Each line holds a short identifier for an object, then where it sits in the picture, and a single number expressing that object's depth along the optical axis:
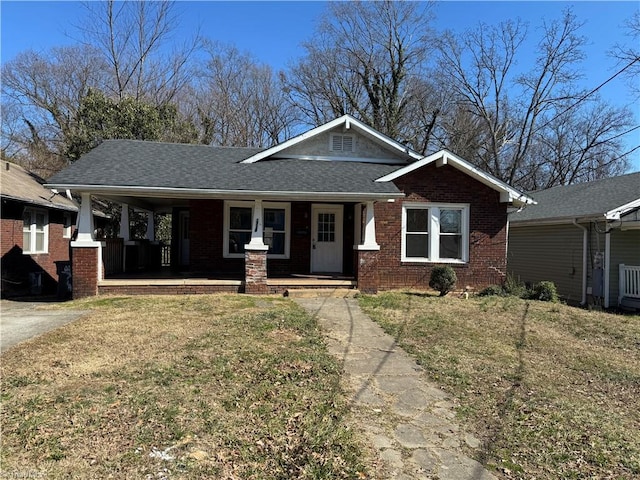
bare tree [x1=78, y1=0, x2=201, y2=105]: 25.64
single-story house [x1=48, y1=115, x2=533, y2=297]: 11.01
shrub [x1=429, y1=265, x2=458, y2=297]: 11.52
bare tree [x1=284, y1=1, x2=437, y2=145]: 29.06
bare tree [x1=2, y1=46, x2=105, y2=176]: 26.20
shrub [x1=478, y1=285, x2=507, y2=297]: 12.41
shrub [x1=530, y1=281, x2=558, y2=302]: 11.97
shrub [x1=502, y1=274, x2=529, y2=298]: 12.33
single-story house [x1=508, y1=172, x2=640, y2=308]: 12.85
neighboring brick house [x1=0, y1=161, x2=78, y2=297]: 13.26
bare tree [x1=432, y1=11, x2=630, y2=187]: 28.72
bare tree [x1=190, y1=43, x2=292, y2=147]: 29.91
